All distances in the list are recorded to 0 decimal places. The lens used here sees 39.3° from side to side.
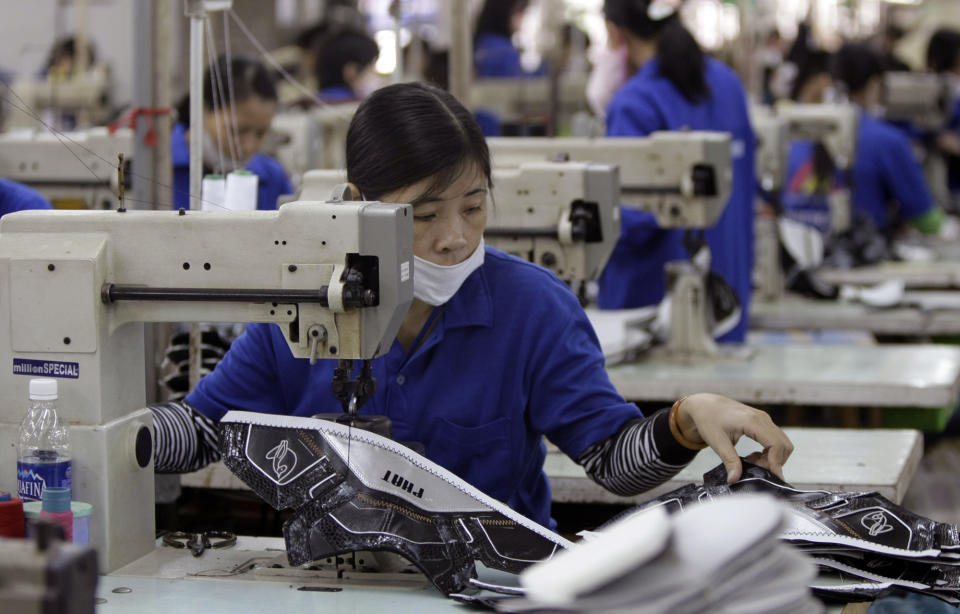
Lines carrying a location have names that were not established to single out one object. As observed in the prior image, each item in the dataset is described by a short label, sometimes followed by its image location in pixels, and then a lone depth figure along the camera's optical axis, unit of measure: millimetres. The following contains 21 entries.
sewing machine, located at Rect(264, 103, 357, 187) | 5285
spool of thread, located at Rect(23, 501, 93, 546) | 1688
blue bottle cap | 1667
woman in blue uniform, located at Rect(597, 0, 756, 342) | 4012
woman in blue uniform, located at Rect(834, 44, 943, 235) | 6047
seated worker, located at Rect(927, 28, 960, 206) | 7902
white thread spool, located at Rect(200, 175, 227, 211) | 2416
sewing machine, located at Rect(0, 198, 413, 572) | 1677
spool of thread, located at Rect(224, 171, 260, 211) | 2346
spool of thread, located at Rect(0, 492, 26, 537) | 1590
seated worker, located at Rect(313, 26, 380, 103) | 6566
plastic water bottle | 1714
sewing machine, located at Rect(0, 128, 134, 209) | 3514
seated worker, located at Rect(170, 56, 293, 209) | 3214
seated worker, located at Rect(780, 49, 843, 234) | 5609
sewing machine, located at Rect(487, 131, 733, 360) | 3279
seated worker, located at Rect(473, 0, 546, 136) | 7871
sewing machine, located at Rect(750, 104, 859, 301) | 4887
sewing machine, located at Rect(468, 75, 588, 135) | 7027
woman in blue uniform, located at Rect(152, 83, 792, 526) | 1910
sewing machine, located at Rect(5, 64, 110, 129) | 6770
